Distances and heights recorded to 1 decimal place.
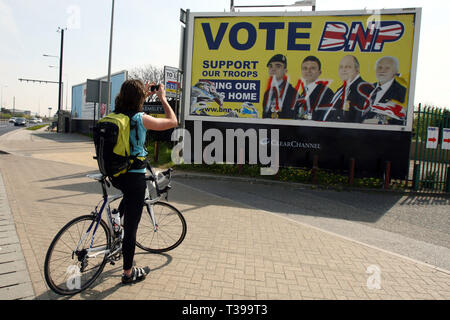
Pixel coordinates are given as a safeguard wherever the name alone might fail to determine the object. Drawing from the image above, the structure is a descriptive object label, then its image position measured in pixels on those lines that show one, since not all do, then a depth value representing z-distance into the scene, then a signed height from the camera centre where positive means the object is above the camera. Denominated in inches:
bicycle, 125.0 -45.4
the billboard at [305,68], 397.7 +90.3
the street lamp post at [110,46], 814.5 +200.5
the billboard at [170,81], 533.3 +81.6
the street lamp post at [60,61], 1343.3 +254.7
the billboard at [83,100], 949.8 +101.7
